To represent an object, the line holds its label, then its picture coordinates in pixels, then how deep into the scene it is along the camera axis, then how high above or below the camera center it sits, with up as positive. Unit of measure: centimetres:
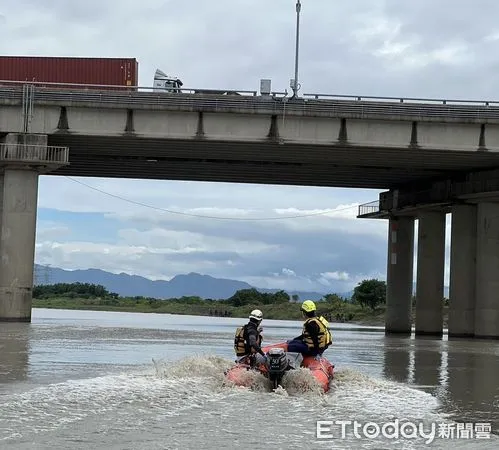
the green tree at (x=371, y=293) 13650 +257
